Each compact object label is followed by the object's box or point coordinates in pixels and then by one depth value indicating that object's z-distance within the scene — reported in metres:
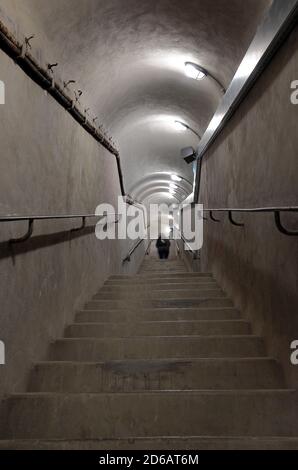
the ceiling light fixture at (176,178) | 11.27
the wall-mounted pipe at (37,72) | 2.10
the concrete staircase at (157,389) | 1.91
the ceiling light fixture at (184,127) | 6.61
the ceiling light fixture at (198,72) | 4.18
